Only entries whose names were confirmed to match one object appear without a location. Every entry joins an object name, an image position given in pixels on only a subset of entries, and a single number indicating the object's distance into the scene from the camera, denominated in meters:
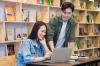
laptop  2.79
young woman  2.81
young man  3.54
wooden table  2.67
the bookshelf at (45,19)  4.52
